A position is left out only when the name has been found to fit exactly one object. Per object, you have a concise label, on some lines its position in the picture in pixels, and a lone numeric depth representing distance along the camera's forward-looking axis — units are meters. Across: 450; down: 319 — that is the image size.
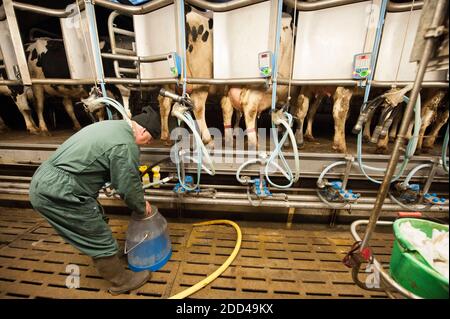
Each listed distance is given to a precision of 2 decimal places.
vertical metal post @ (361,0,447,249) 0.61
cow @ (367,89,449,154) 1.92
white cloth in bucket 0.65
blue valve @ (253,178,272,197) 1.74
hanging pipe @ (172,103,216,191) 1.46
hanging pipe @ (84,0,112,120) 1.55
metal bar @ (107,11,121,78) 2.03
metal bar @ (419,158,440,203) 1.62
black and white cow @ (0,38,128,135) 2.79
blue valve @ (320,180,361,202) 1.68
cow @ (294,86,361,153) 1.94
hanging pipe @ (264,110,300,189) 1.45
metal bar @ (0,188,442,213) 1.77
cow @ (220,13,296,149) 1.94
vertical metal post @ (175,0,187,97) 1.47
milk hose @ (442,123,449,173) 1.12
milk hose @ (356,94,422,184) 1.16
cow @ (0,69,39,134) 2.77
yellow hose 1.29
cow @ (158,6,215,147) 2.03
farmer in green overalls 1.12
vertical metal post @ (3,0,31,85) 1.71
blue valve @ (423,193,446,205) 1.67
